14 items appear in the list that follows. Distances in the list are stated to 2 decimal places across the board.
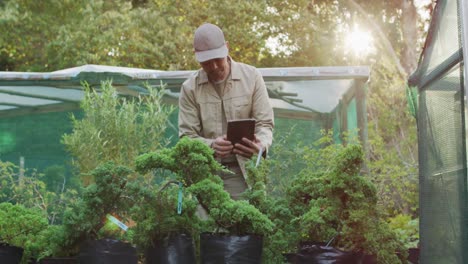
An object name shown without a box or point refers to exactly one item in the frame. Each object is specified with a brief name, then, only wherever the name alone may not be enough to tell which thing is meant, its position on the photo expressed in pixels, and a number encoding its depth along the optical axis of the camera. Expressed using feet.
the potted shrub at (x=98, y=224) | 13.10
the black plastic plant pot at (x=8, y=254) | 13.69
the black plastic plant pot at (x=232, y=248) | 12.68
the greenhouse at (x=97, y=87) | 33.47
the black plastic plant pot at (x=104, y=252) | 13.07
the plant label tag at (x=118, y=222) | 13.11
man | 16.99
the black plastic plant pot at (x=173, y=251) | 13.12
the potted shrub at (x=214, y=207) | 12.69
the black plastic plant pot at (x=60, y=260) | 13.42
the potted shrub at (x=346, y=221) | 12.90
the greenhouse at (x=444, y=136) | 12.78
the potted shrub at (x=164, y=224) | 13.16
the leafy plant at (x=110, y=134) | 27.40
